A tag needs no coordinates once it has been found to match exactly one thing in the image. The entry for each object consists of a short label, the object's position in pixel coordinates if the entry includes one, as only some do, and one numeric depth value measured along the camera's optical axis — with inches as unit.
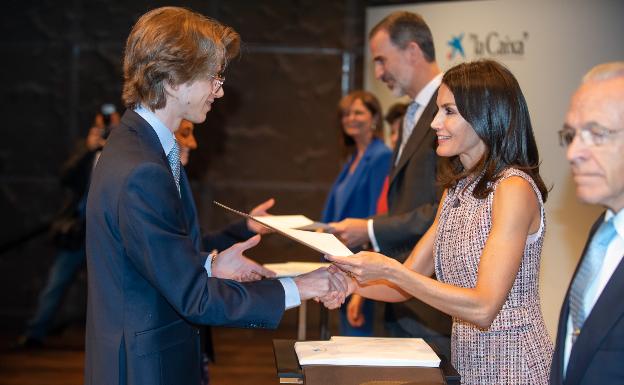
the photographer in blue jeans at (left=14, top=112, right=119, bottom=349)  238.1
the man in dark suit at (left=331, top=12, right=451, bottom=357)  127.3
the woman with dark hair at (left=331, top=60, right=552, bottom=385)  88.8
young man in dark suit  82.1
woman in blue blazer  188.5
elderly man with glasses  61.5
